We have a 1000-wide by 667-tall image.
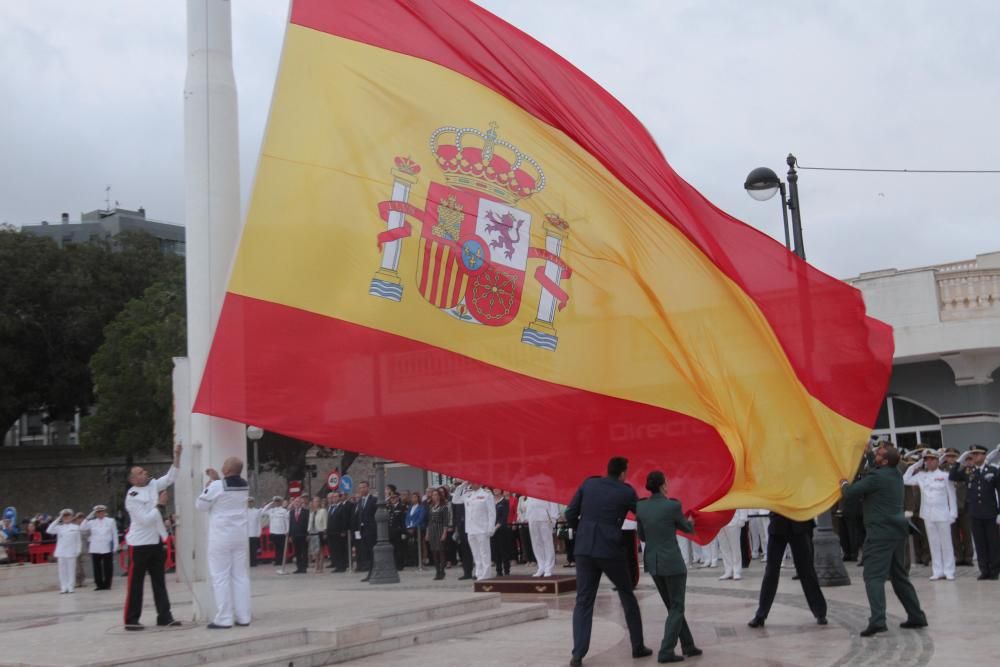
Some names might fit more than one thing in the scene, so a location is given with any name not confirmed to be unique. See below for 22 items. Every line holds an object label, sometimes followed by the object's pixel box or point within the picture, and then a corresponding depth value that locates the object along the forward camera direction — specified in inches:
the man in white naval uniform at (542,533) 727.7
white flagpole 439.2
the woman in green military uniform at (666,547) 372.2
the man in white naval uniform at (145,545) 440.8
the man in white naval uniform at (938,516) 623.5
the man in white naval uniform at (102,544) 935.7
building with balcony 1085.1
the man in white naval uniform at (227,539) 413.7
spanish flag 383.6
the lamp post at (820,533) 602.2
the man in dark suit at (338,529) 1015.6
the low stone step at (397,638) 378.3
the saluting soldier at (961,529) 695.7
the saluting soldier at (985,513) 614.9
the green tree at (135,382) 1664.6
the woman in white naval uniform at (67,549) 924.6
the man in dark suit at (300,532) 1032.2
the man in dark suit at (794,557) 437.4
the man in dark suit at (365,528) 964.6
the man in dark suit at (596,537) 366.0
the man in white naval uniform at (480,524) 757.3
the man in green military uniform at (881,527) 407.8
